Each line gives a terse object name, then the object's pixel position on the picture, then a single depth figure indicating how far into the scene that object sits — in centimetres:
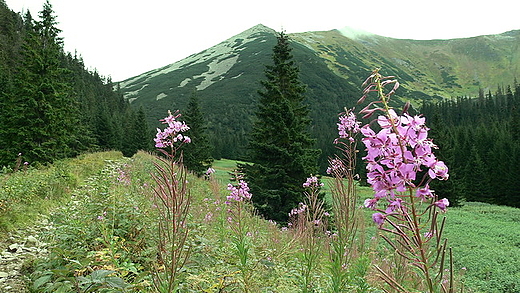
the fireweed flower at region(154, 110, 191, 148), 302
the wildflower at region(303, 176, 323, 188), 582
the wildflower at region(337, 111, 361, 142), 419
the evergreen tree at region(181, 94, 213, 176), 2439
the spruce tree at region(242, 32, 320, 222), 1241
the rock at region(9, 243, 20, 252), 433
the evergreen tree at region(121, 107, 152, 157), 4238
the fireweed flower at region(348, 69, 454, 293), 124
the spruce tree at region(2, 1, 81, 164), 1820
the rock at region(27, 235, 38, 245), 466
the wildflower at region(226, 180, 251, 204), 502
